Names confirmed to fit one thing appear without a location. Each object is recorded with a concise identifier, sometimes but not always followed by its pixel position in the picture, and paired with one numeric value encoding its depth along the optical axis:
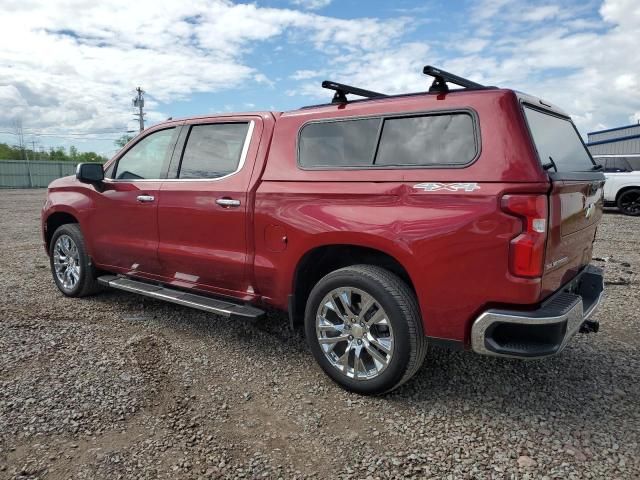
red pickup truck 2.65
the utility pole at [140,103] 50.38
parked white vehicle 12.77
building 27.98
